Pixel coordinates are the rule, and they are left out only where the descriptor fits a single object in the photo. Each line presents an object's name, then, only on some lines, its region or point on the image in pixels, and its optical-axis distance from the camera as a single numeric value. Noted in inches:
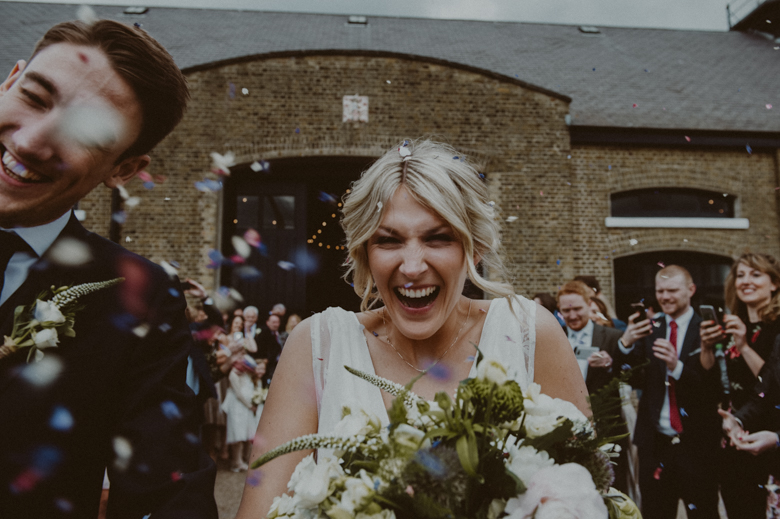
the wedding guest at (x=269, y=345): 296.6
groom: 51.5
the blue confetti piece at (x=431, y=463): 36.9
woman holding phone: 143.0
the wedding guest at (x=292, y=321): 363.3
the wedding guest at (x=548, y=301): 238.7
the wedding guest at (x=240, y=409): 281.7
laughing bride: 70.5
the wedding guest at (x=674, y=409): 162.7
